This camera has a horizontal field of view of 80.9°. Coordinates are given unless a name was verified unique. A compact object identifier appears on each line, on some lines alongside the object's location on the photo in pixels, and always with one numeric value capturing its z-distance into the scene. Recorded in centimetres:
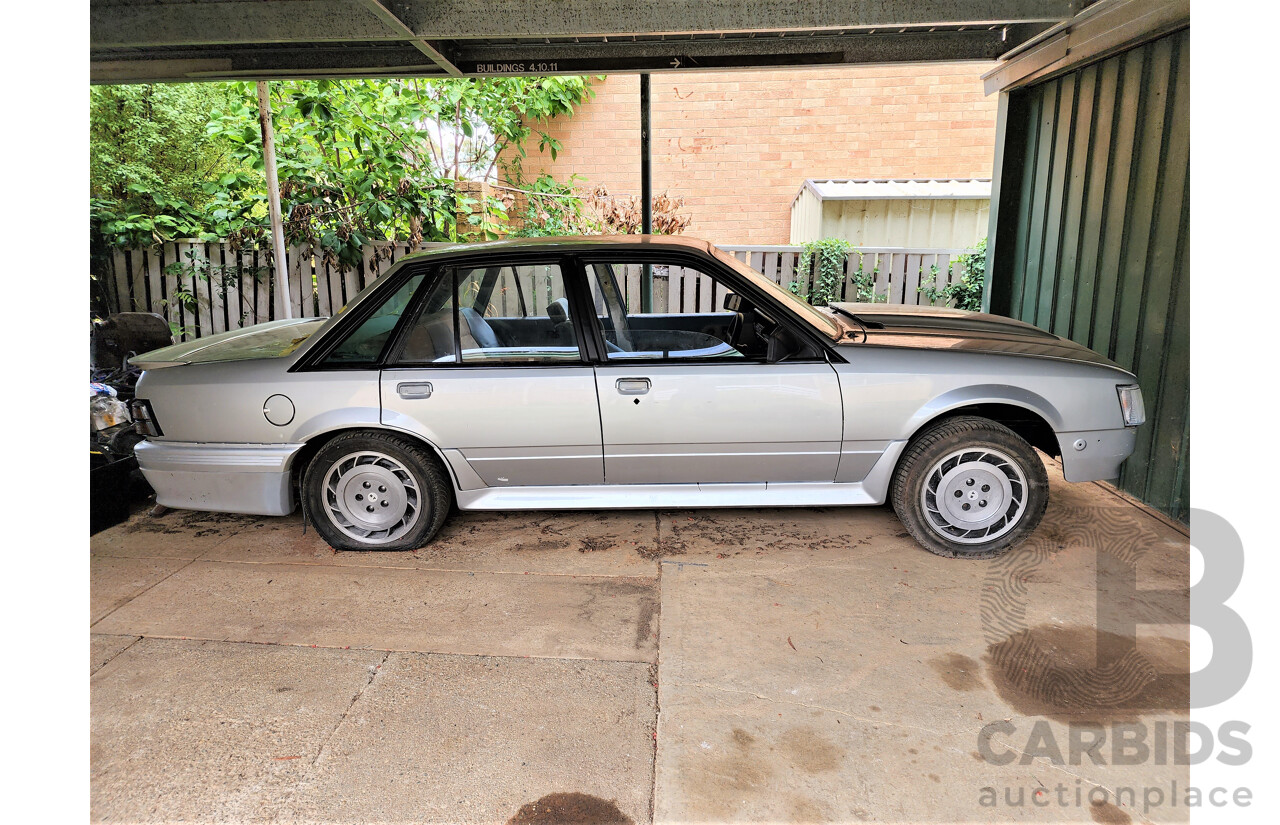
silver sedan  387
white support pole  647
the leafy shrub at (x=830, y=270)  779
